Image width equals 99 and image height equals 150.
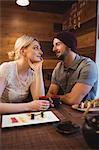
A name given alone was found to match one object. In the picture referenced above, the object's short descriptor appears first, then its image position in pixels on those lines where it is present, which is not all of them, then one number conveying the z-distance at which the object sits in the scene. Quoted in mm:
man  1924
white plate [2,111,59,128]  1137
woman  1819
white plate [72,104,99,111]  1455
